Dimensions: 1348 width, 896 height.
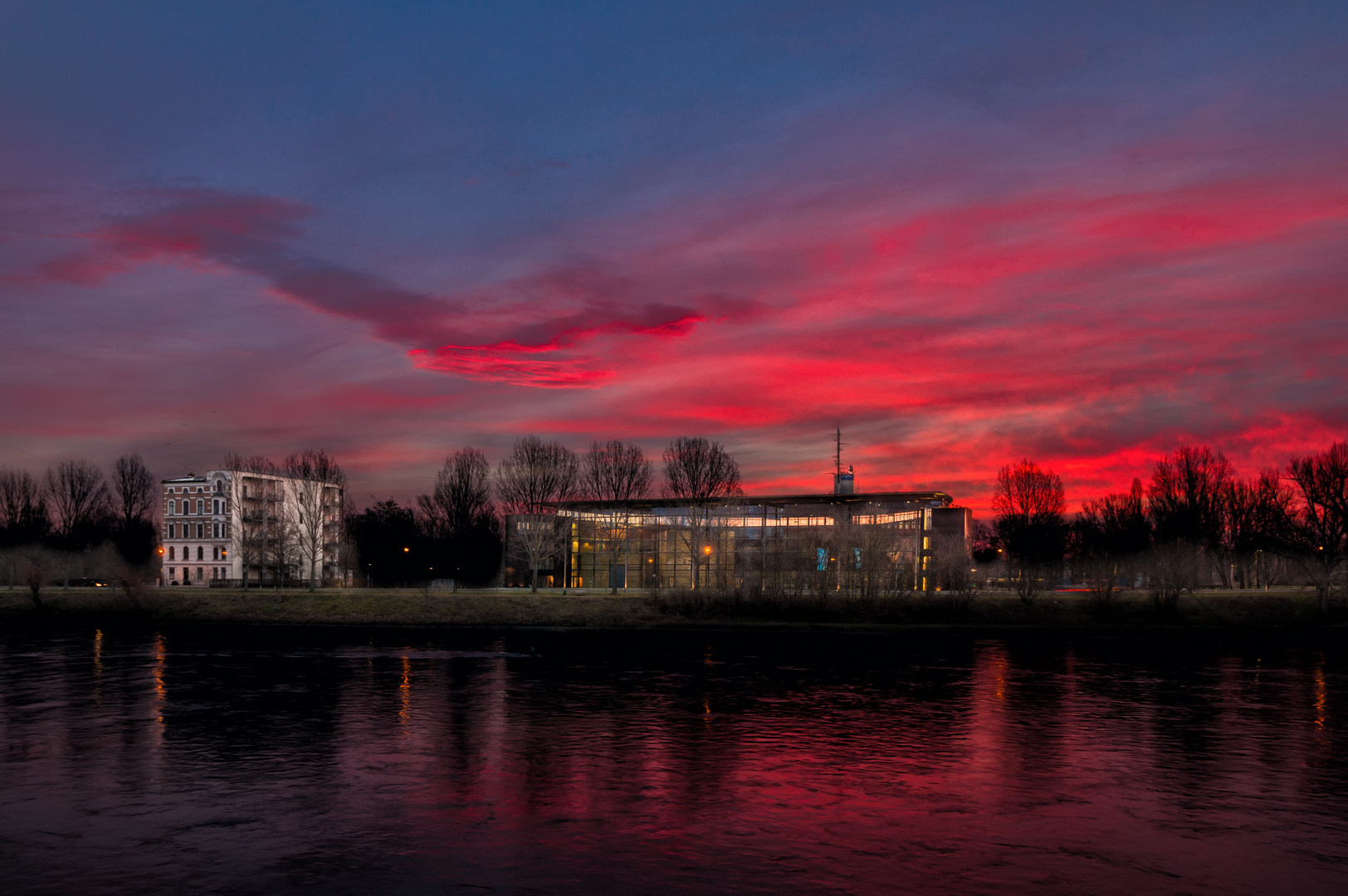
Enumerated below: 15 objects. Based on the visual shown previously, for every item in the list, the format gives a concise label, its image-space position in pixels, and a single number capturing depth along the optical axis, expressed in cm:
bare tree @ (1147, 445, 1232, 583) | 12038
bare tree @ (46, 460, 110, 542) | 15950
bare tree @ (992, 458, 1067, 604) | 12250
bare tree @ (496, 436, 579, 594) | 12131
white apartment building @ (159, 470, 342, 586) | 10906
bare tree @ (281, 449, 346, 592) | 10869
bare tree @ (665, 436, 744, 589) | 12425
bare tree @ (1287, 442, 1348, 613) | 10169
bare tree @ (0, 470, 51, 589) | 15125
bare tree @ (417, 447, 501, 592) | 13762
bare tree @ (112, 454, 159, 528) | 16725
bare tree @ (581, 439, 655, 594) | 12738
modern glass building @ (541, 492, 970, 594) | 8175
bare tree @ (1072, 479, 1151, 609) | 8275
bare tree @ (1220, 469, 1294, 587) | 10975
